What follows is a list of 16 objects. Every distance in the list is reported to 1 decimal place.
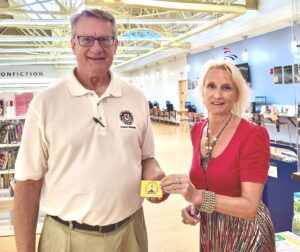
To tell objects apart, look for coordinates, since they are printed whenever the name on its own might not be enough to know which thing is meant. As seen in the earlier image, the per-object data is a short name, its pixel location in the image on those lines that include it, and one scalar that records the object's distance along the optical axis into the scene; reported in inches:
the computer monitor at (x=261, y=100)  440.0
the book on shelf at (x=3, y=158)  195.5
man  57.9
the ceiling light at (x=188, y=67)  622.2
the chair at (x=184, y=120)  610.2
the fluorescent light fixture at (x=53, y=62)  798.8
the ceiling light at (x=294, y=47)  305.1
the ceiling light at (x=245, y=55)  448.5
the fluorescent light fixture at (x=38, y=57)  693.9
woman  61.9
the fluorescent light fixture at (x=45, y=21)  346.5
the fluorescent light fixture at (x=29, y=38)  443.2
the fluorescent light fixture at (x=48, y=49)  537.8
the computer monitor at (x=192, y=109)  595.6
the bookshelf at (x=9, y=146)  192.7
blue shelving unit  117.7
